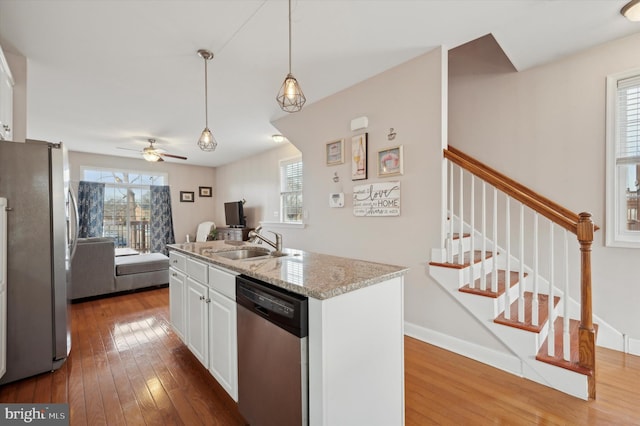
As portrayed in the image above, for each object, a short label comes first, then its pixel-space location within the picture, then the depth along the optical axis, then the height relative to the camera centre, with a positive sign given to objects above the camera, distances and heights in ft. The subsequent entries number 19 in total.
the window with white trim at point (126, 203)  20.76 +0.62
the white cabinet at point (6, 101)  6.84 +2.93
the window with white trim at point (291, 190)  17.22 +1.28
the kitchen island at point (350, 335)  3.53 -1.77
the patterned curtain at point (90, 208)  19.44 +0.22
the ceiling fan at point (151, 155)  15.11 +3.11
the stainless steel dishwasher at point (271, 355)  3.67 -2.15
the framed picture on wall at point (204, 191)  25.34 +1.82
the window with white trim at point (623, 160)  7.23 +1.29
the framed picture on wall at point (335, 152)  10.29 +2.21
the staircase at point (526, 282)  5.70 -1.98
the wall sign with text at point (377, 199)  8.74 +0.35
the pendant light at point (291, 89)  5.51 +2.43
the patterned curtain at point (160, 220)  22.52 -0.75
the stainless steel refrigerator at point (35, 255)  6.26 -1.04
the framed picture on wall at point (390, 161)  8.60 +1.55
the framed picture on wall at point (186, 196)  24.16 +1.29
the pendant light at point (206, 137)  7.87 +2.25
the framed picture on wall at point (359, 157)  9.52 +1.86
